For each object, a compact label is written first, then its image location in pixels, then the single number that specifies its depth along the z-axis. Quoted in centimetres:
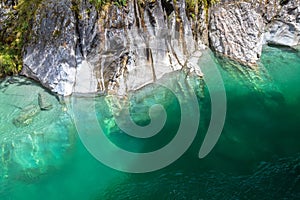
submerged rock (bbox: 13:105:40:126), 1170
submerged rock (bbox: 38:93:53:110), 1222
